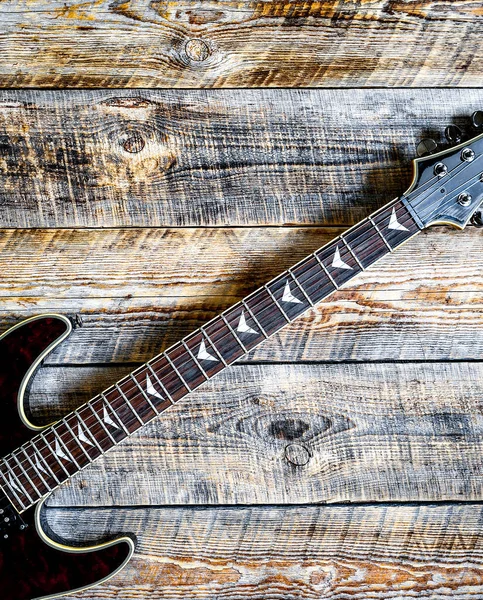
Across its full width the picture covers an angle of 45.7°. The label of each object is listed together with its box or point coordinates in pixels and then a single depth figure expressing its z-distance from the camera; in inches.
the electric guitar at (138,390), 38.0
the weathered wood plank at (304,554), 42.5
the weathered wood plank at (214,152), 41.9
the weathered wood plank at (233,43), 41.7
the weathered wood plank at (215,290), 41.9
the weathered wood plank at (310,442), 42.3
